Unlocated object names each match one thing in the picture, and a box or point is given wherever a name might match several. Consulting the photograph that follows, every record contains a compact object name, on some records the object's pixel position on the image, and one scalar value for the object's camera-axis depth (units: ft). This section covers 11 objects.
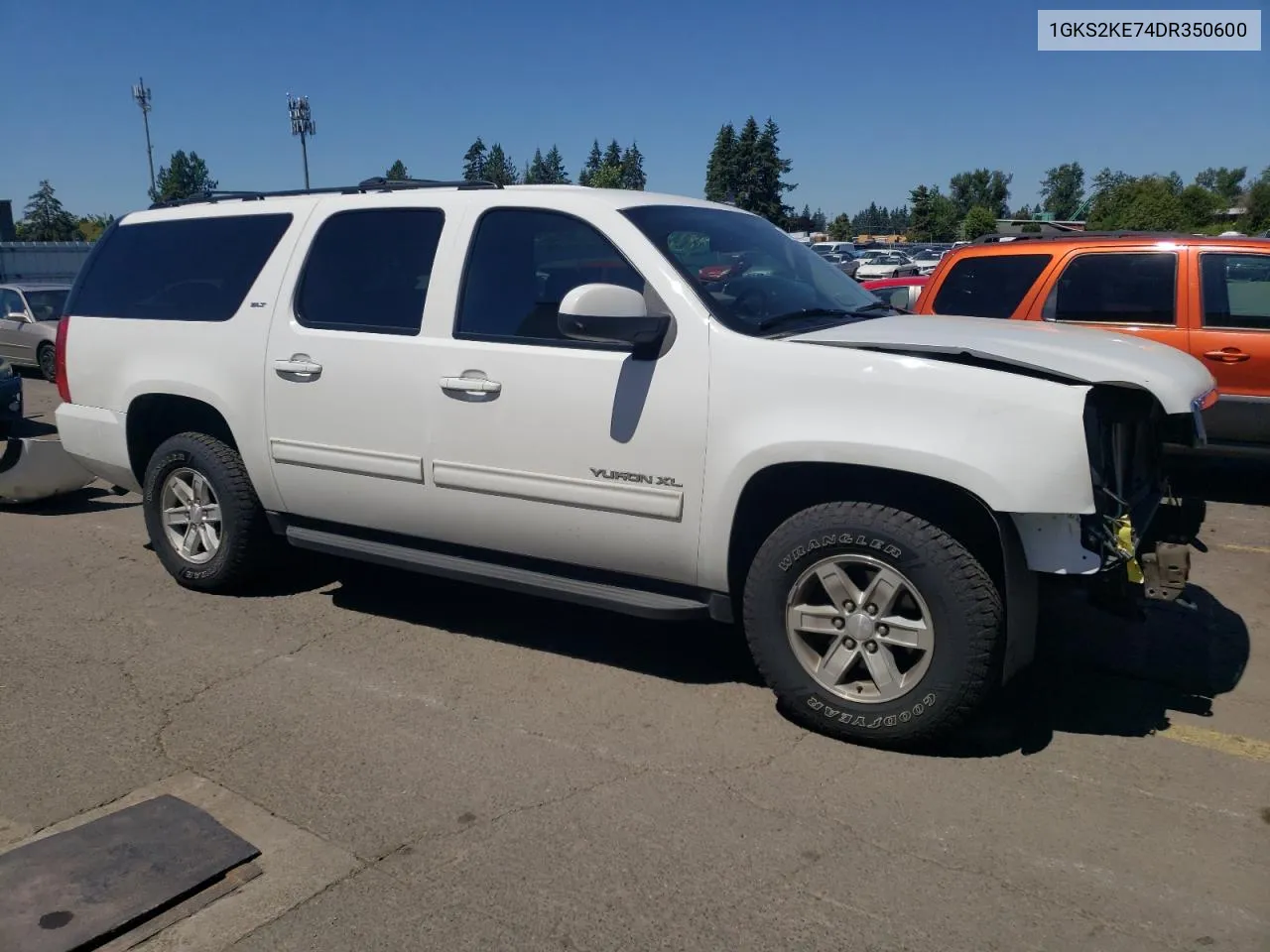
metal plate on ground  9.30
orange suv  23.26
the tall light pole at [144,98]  211.00
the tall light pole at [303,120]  159.43
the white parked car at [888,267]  109.25
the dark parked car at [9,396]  35.19
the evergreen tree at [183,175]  274.36
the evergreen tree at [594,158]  288.61
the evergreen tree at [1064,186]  369.85
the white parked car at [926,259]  116.88
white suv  11.73
